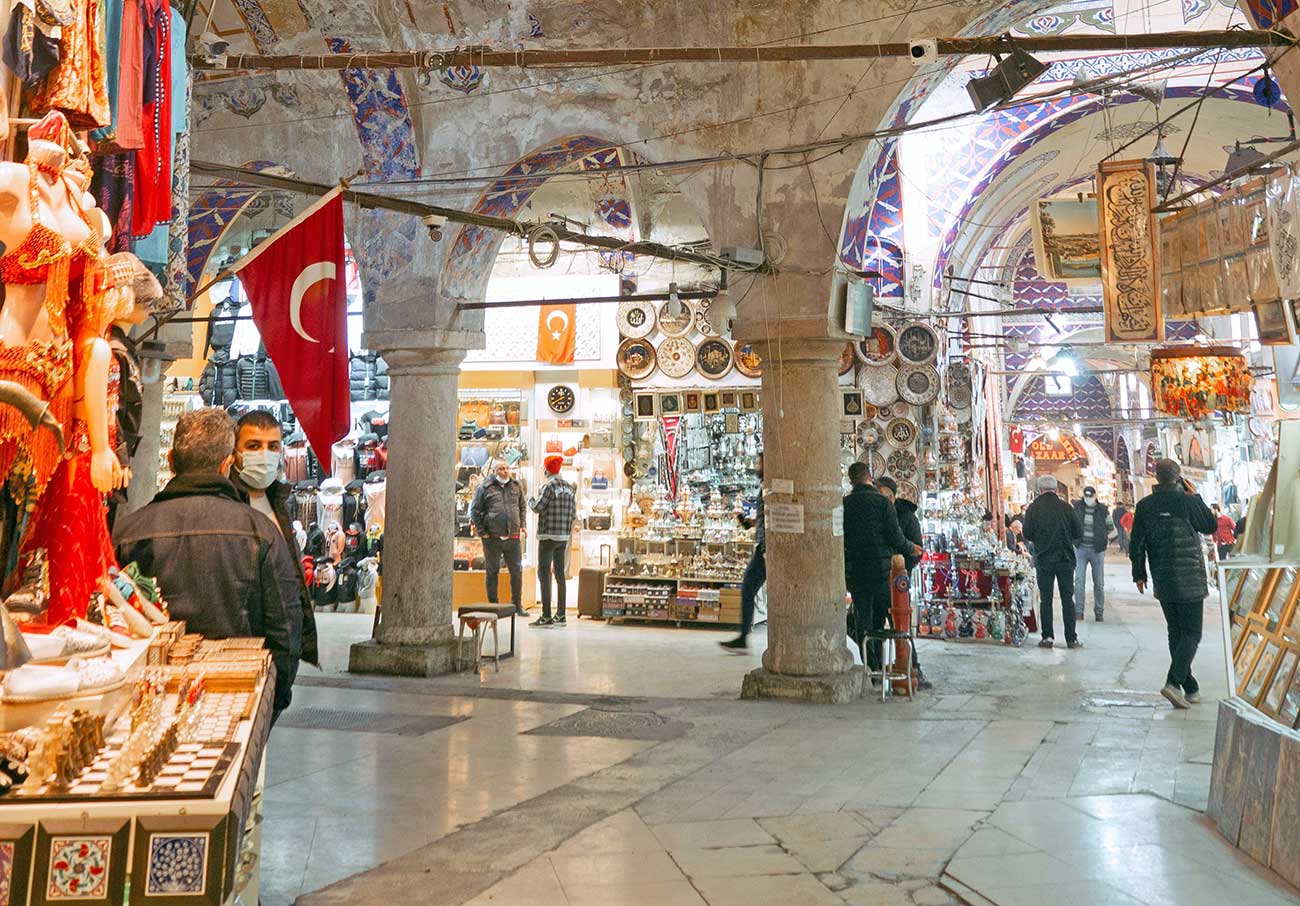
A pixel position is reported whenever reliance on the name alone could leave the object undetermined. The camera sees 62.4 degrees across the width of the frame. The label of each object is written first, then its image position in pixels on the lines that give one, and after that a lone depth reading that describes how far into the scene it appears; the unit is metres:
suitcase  13.53
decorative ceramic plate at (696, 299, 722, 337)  14.27
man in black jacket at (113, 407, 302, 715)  3.67
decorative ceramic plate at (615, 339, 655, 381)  14.29
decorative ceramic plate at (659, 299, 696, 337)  14.13
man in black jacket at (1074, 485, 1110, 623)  12.88
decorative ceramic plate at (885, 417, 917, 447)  14.88
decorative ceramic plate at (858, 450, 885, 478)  14.98
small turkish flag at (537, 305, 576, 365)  14.31
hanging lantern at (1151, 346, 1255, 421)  14.45
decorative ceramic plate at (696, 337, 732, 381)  14.21
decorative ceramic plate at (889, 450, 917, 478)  14.88
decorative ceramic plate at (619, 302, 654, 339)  14.24
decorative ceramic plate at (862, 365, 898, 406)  14.79
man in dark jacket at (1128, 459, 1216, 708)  7.43
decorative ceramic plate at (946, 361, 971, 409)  16.52
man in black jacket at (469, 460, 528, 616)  12.46
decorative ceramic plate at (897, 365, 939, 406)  14.56
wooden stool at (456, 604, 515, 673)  9.16
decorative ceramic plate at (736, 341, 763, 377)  14.02
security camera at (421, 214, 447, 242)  7.05
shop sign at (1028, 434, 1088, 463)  37.72
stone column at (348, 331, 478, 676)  8.99
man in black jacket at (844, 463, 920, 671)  8.51
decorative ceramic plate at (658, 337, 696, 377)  14.26
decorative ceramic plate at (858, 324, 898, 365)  14.77
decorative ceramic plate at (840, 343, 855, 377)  14.90
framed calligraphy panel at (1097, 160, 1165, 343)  8.07
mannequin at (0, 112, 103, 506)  2.64
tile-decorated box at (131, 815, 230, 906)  2.08
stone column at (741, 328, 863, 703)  7.62
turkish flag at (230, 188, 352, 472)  5.87
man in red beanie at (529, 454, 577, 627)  12.88
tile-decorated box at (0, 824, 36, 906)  2.02
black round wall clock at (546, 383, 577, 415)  14.44
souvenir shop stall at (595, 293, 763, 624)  14.22
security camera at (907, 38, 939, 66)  5.03
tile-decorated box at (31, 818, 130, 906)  2.05
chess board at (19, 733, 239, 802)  2.15
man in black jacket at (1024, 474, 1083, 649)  10.71
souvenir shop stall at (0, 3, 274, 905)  2.09
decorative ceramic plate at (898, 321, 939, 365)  14.59
